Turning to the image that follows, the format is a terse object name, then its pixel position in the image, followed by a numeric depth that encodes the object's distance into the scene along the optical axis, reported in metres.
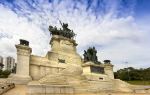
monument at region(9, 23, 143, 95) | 12.03
